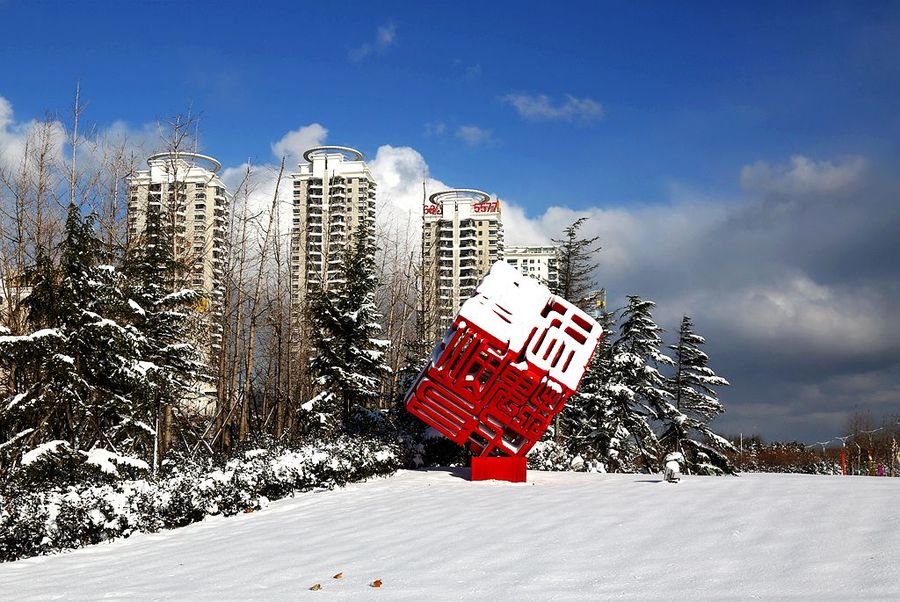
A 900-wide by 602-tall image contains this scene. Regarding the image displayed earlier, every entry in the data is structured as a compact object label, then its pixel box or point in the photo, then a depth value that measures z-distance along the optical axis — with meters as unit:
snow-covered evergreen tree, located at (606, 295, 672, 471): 22.36
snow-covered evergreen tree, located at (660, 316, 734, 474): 22.81
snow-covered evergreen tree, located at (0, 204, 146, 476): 12.20
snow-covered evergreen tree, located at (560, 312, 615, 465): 22.69
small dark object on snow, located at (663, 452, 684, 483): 12.52
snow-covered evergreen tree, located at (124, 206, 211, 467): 16.89
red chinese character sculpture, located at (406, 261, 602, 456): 13.78
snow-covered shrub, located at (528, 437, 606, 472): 18.82
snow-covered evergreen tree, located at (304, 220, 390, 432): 19.22
